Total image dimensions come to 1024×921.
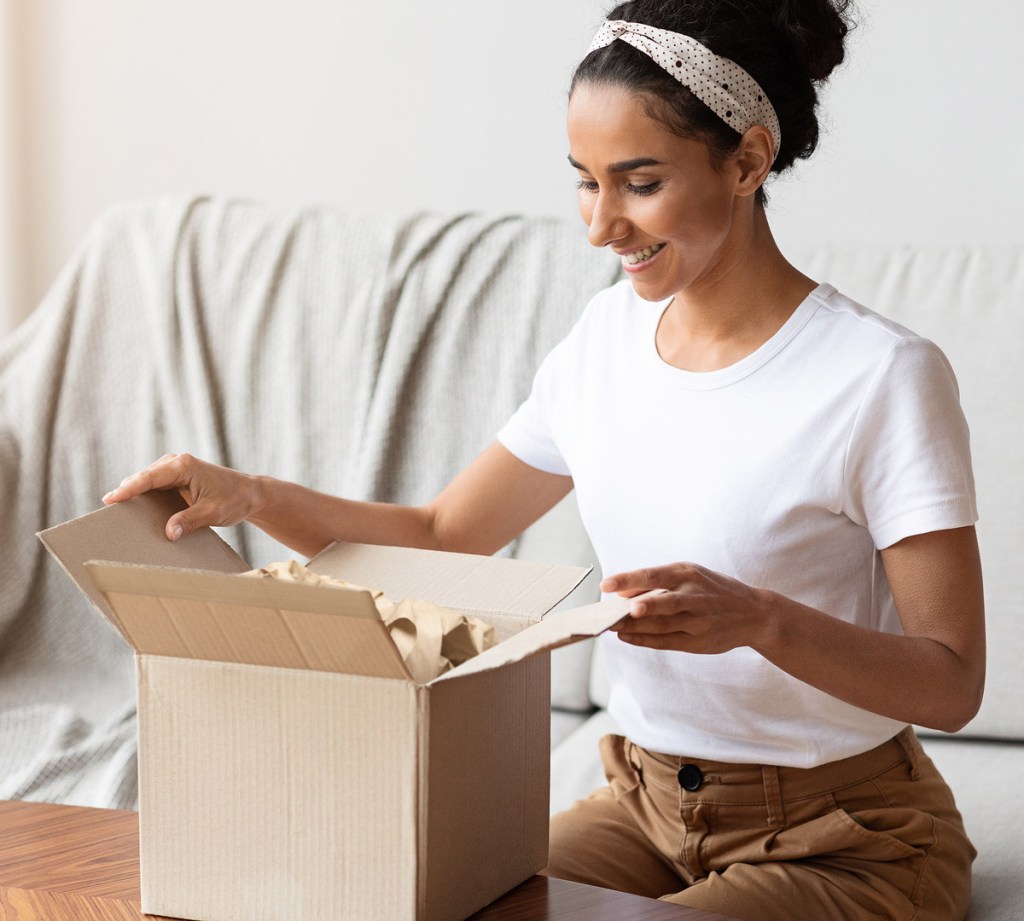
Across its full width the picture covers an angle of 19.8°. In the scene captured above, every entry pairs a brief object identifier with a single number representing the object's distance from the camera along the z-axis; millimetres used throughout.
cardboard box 2176
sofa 3340
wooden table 2300
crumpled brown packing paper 2252
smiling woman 2506
